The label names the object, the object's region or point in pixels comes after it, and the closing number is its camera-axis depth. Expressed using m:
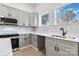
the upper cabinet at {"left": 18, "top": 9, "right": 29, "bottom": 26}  2.70
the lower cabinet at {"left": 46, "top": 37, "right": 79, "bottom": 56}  1.10
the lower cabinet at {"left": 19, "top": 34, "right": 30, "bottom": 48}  2.52
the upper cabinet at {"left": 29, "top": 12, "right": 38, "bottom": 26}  3.09
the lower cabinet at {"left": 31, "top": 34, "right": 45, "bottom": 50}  2.44
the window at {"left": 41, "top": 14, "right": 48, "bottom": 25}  2.72
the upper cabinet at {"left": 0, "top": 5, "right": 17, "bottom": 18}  2.19
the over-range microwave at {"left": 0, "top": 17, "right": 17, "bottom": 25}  2.16
